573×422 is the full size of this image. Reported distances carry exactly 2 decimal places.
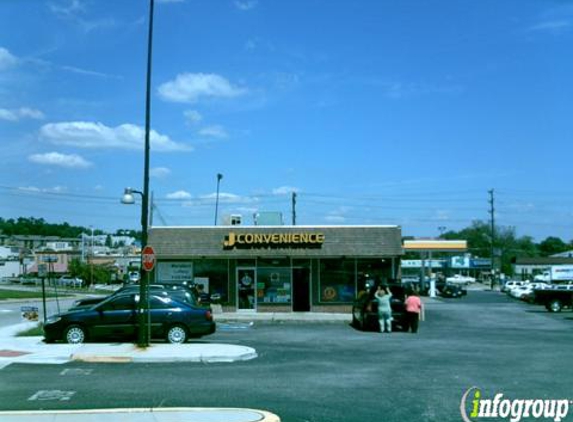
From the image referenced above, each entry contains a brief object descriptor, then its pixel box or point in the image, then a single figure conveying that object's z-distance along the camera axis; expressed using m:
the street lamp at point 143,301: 18.92
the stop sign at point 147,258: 18.91
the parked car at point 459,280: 96.50
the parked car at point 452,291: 65.30
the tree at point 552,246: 177.88
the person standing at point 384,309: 24.83
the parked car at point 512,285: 67.57
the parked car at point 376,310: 26.08
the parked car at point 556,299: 42.12
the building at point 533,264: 109.12
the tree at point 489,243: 134.88
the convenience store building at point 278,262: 34.75
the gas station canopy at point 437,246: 56.53
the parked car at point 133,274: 83.24
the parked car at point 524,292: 55.85
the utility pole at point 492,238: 95.00
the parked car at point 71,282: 90.20
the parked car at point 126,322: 20.97
